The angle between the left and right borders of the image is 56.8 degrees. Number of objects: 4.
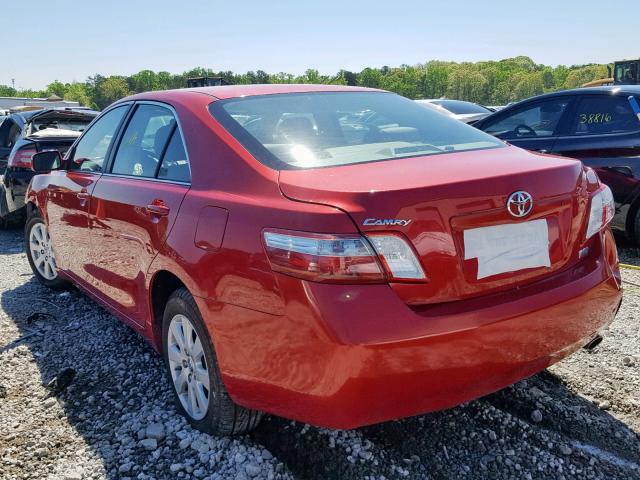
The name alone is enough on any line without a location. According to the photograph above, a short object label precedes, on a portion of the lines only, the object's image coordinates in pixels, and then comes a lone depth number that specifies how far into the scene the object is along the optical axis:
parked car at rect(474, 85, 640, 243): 5.16
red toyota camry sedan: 1.89
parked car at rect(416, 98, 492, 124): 12.26
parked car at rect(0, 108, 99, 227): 6.78
